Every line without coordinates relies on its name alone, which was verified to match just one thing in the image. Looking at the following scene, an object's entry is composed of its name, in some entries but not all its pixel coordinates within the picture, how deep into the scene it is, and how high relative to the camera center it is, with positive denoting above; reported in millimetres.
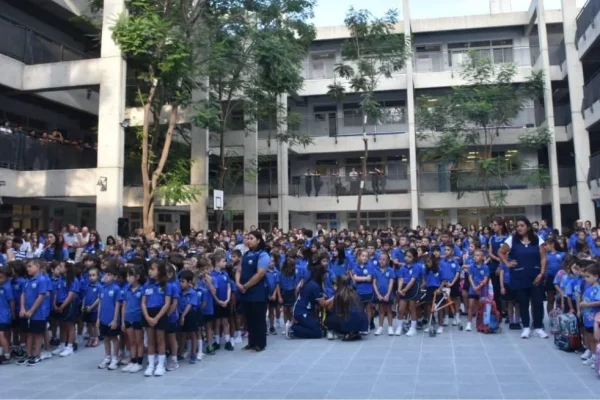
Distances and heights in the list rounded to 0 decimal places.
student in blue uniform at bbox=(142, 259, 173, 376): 7376 -936
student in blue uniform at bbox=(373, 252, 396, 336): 10055 -952
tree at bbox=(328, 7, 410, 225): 24625 +8952
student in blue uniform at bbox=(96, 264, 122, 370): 7855 -1123
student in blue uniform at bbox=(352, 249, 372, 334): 10227 -759
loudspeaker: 17048 +510
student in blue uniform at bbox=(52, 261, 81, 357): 8844 -1024
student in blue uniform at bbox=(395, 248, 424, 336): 9992 -905
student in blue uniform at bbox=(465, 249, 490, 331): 10156 -811
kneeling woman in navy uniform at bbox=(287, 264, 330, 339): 9844 -1238
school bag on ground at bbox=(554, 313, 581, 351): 8081 -1525
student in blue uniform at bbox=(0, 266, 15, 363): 7914 -974
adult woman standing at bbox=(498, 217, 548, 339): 9180 -552
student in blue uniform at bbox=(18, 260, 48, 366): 8031 -985
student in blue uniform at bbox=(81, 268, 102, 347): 9078 -951
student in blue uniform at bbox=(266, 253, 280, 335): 9887 -918
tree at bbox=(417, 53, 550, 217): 25141 +5820
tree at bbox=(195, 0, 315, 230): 19797 +7183
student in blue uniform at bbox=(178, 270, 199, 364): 7879 -981
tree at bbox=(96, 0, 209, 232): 17609 +6271
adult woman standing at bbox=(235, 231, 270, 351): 8484 -744
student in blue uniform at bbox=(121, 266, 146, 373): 7621 -1084
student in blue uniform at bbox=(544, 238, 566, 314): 10328 -531
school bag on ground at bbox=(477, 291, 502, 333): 9844 -1511
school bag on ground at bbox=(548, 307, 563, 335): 8625 -1409
